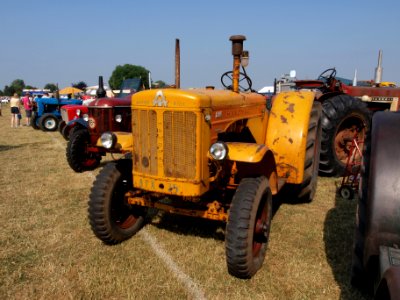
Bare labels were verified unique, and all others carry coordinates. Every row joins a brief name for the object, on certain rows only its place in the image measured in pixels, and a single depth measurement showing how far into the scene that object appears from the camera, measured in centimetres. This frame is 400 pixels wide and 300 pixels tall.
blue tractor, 1360
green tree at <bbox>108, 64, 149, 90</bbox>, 7994
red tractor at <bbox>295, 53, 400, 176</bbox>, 557
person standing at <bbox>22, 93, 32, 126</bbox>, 1593
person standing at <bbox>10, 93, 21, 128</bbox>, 1524
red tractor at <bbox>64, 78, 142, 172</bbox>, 659
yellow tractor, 278
